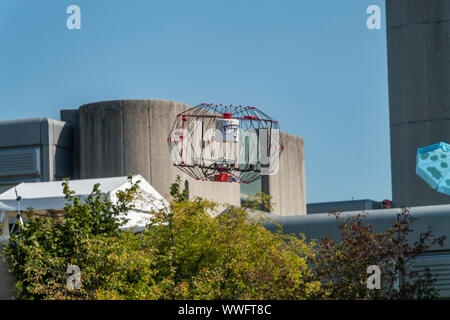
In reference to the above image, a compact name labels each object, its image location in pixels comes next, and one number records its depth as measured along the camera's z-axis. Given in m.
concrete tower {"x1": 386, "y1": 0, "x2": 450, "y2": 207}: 40.44
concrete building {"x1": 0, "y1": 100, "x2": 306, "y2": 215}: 42.66
